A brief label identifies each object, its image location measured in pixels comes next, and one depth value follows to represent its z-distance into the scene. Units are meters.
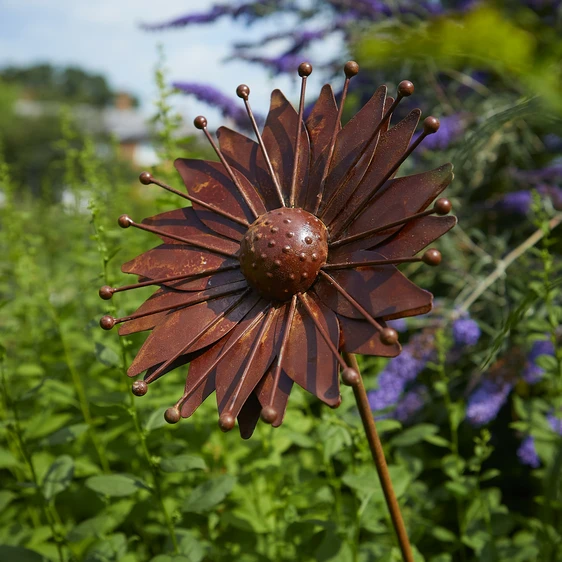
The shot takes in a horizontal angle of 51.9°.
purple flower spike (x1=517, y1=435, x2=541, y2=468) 1.07
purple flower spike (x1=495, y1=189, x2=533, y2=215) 1.43
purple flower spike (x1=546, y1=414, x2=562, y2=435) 1.02
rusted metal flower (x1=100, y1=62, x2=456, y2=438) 0.60
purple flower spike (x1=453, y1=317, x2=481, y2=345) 1.19
